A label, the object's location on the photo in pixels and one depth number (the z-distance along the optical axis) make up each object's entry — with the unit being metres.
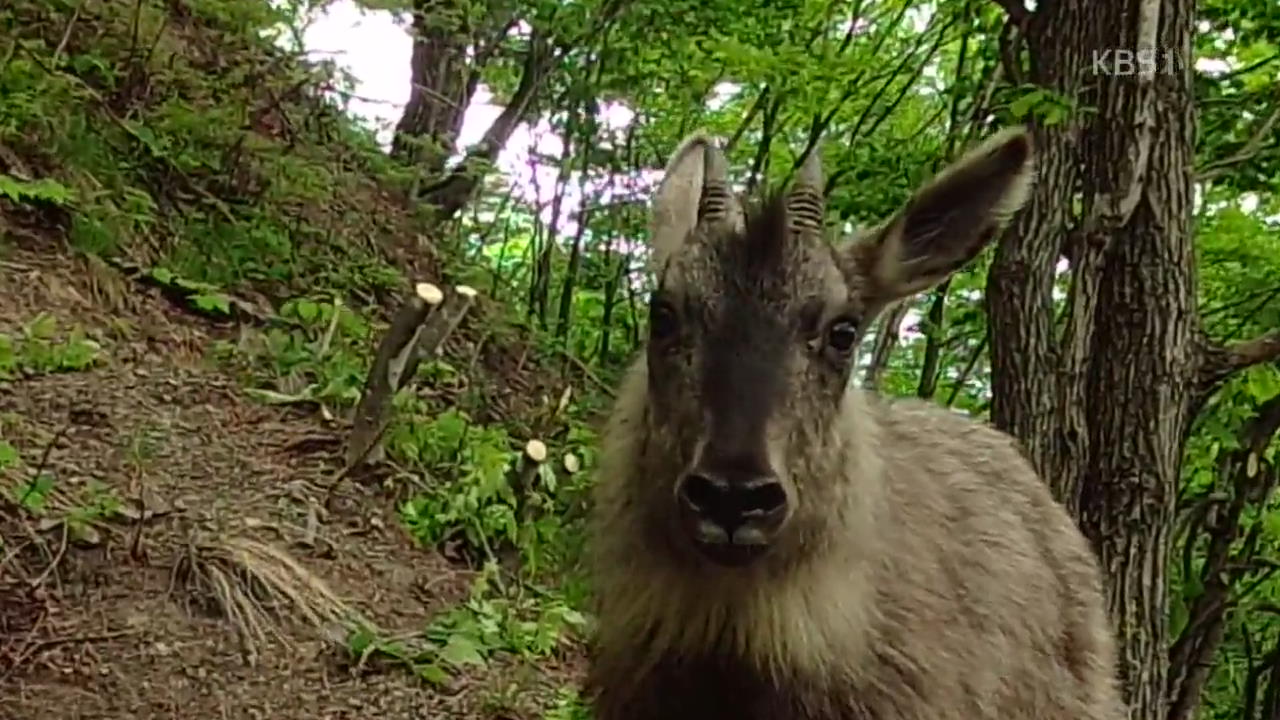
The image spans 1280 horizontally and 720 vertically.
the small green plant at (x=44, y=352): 7.36
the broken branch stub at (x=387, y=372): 7.54
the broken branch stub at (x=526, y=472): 7.84
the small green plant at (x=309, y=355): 8.49
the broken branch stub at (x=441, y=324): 7.69
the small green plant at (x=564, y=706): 6.10
